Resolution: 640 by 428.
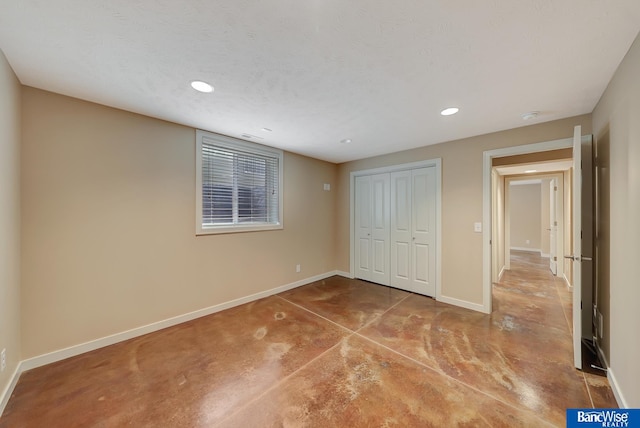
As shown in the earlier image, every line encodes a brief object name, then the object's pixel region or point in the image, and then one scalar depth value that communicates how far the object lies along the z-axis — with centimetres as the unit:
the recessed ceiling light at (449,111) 228
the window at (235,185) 299
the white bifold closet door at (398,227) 357
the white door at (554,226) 478
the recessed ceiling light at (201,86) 185
